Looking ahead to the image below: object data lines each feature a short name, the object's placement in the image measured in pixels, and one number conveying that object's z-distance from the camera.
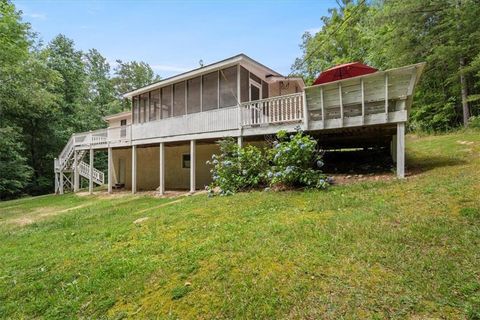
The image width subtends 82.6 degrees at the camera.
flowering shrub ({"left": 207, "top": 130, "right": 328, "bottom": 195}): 7.13
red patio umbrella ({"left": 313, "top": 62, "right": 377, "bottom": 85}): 8.90
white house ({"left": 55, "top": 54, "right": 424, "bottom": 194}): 7.05
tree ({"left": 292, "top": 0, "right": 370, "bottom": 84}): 24.98
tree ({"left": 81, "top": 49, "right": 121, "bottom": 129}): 29.33
